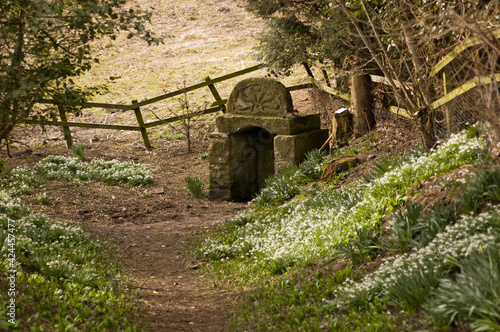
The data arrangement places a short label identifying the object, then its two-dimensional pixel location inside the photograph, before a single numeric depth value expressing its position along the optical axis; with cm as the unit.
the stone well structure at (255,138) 959
